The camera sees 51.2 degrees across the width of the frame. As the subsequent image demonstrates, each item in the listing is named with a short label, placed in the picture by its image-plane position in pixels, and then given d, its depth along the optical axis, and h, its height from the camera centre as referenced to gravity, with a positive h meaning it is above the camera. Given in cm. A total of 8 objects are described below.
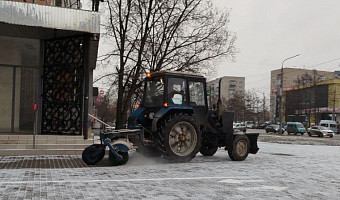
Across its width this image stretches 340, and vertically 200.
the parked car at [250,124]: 8006 -340
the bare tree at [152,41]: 2225 +440
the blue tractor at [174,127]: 973 -54
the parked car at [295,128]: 4437 -223
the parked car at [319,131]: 4009 -239
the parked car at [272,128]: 4887 -259
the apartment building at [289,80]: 7082 +722
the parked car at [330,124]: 5128 -192
